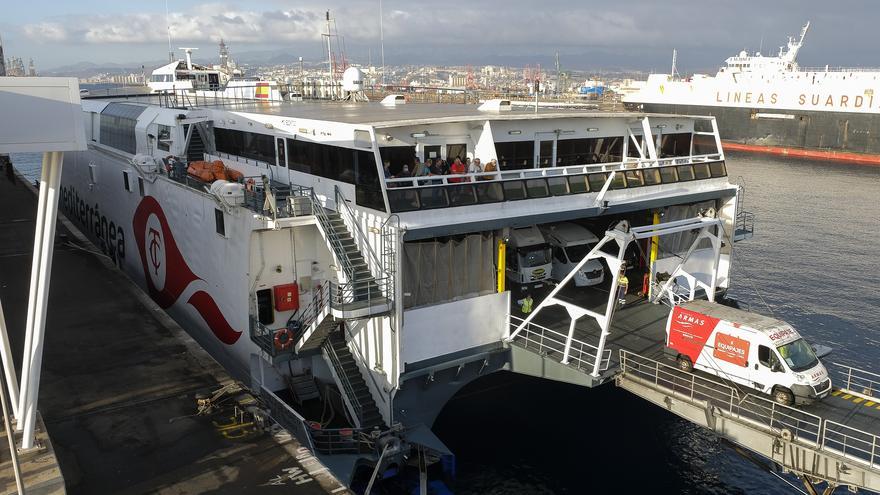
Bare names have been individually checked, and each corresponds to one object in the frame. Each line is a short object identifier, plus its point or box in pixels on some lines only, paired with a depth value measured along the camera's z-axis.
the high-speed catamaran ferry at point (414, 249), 17.09
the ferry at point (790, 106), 88.25
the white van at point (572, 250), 23.08
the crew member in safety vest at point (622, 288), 21.36
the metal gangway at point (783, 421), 13.46
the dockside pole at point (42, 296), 11.84
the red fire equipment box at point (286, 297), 19.33
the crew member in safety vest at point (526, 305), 19.75
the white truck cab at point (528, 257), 22.34
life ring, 18.73
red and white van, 15.91
